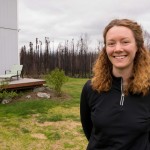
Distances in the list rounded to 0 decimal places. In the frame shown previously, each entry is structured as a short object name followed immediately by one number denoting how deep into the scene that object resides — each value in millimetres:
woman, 1769
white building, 13523
